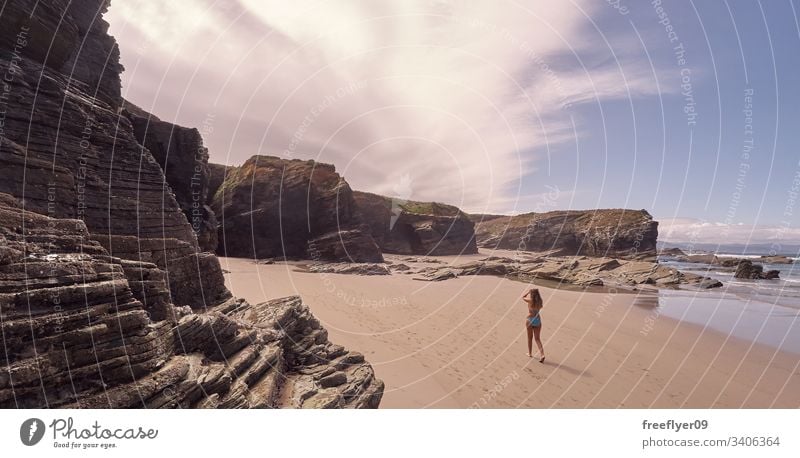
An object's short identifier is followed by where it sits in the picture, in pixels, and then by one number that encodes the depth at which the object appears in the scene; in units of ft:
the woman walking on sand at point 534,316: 38.81
